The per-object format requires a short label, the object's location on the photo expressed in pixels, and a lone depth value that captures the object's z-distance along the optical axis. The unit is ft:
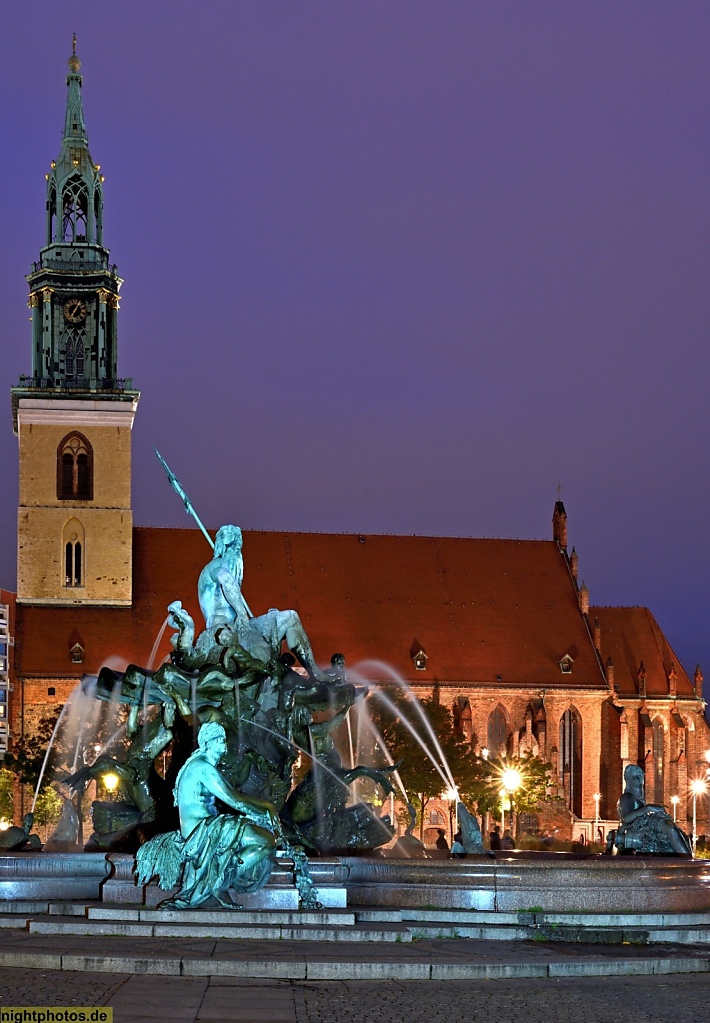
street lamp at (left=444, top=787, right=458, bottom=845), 214.73
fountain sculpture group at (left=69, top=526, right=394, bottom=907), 78.79
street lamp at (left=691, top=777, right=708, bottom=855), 274.36
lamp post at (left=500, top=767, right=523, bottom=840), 232.73
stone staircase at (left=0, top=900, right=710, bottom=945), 59.77
